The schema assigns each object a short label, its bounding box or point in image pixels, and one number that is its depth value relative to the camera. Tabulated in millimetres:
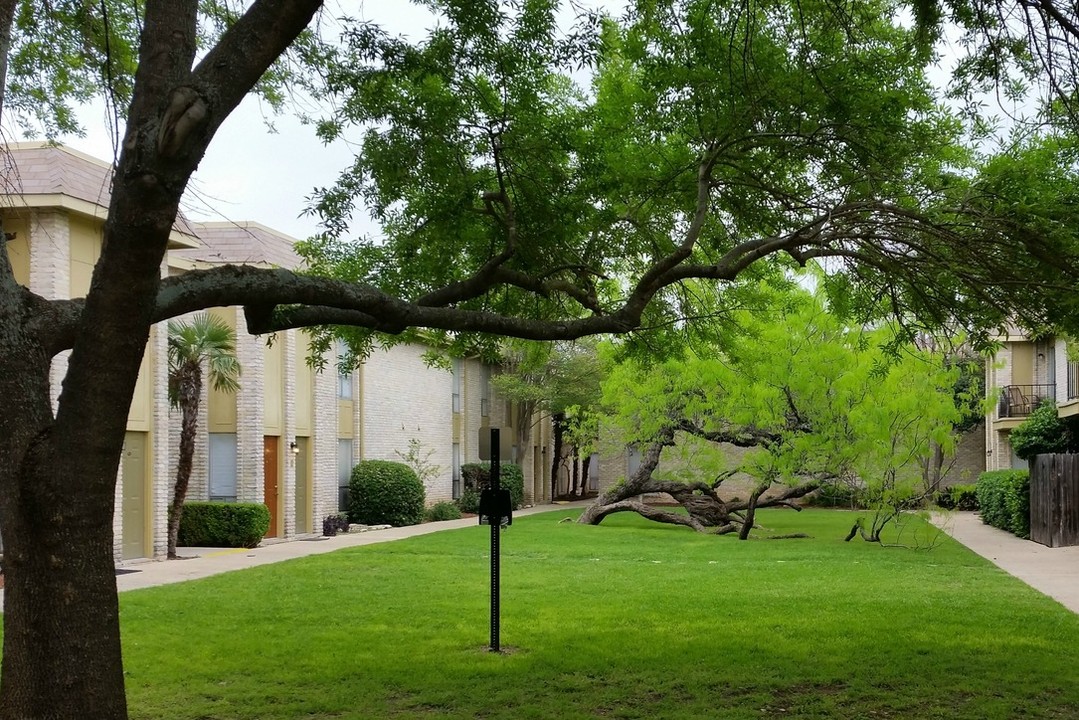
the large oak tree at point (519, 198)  5480
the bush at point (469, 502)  37281
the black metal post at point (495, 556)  10383
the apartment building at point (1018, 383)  38250
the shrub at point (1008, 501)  26469
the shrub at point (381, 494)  29688
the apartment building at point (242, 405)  17734
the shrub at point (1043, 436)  28297
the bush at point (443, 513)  33219
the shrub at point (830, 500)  40812
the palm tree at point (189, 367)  20641
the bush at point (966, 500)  39750
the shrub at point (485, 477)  38281
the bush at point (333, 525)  26562
